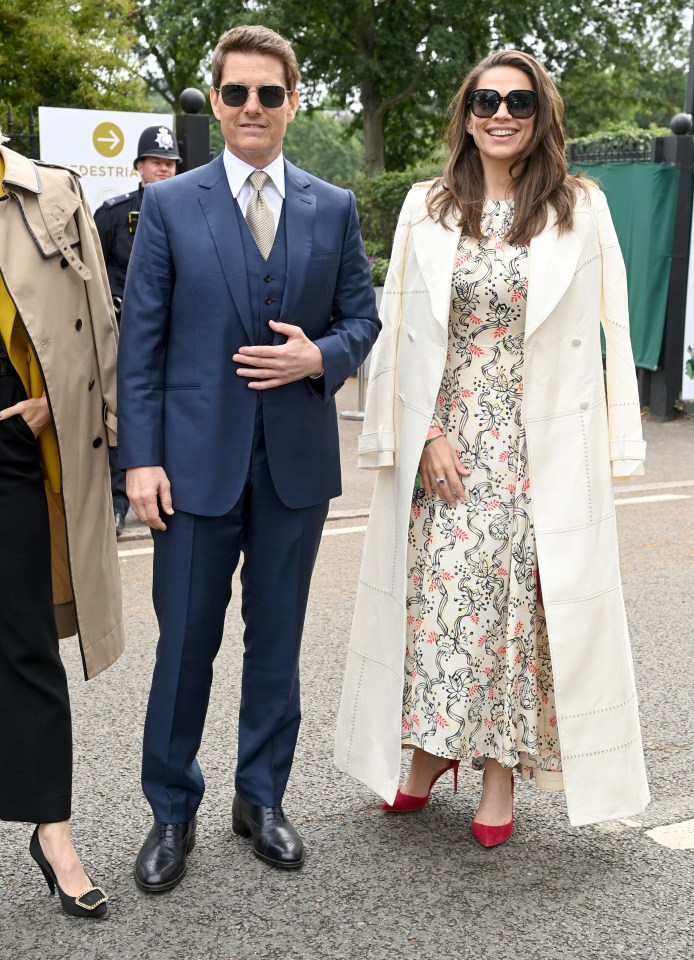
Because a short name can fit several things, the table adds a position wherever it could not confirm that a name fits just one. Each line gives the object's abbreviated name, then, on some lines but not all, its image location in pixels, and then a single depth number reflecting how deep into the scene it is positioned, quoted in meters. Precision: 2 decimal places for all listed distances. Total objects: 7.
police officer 7.03
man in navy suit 3.04
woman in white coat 3.23
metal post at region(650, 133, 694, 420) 11.26
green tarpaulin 11.30
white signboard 8.95
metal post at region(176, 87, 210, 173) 9.38
